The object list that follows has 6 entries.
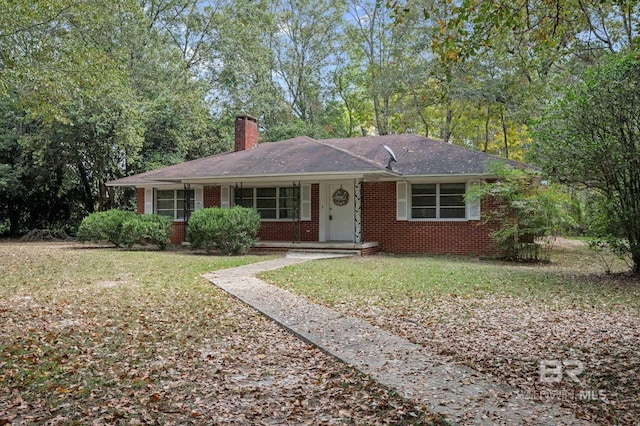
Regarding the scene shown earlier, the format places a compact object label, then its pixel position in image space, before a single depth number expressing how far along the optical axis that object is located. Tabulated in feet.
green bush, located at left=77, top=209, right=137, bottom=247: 56.44
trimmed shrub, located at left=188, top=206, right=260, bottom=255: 48.24
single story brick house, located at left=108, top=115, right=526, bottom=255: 50.47
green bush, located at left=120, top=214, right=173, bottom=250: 53.98
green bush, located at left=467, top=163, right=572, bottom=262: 41.22
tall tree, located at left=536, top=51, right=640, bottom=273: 30.32
